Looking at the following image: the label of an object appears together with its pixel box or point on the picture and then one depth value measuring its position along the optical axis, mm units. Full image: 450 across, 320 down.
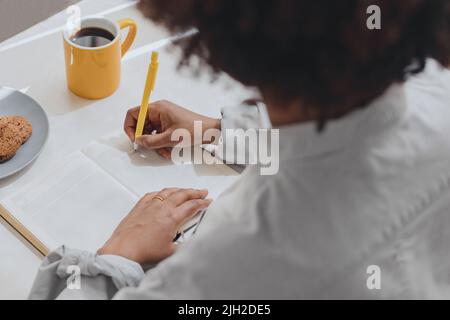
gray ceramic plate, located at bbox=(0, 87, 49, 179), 1367
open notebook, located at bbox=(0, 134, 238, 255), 1299
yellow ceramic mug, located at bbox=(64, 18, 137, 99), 1417
